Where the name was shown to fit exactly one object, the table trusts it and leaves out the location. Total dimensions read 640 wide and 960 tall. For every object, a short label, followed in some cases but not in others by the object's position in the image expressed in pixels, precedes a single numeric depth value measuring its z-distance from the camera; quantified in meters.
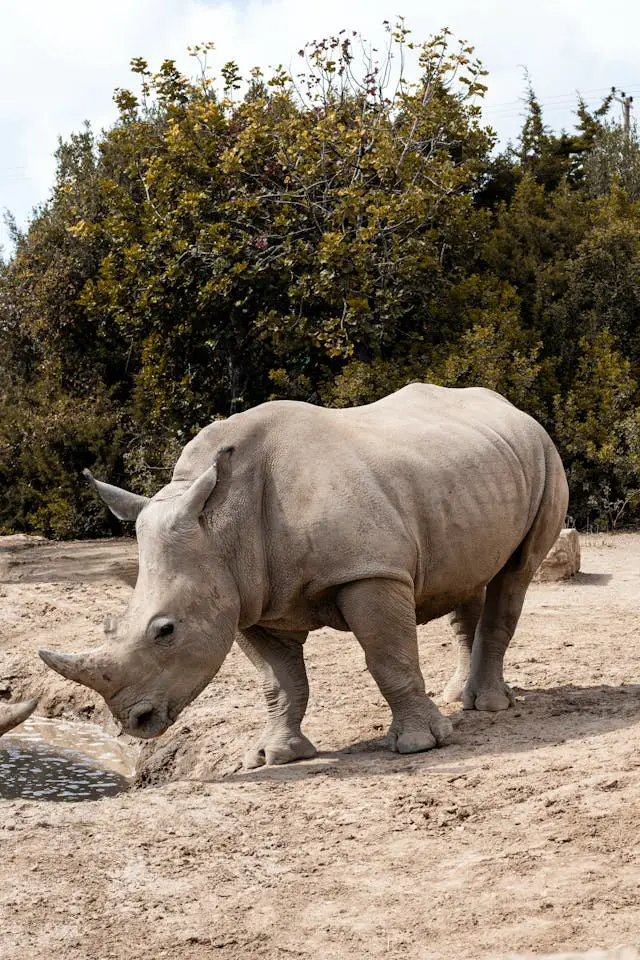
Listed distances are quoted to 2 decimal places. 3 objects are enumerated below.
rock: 21.16
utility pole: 60.19
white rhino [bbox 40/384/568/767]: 10.69
